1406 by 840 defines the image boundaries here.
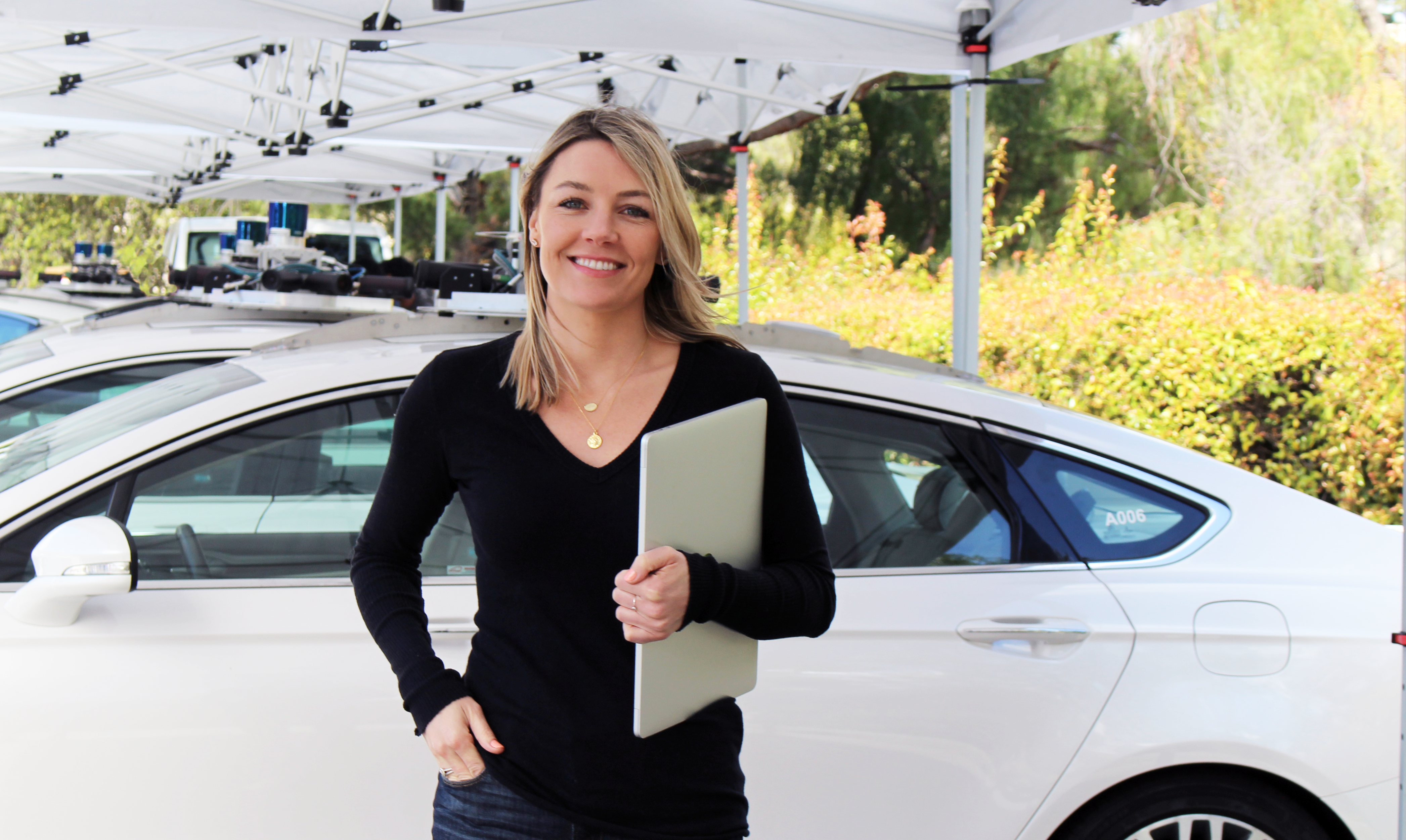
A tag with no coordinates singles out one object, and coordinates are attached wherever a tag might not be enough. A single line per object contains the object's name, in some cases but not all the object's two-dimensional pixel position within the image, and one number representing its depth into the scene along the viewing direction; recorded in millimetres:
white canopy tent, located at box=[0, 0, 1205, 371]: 4625
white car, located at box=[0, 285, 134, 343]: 6094
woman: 1540
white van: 16531
